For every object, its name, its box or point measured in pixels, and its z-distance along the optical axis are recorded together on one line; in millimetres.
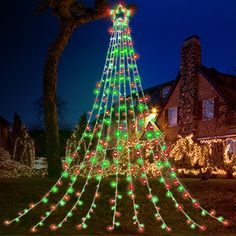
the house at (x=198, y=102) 15685
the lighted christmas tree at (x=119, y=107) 6929
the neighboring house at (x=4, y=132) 30107
